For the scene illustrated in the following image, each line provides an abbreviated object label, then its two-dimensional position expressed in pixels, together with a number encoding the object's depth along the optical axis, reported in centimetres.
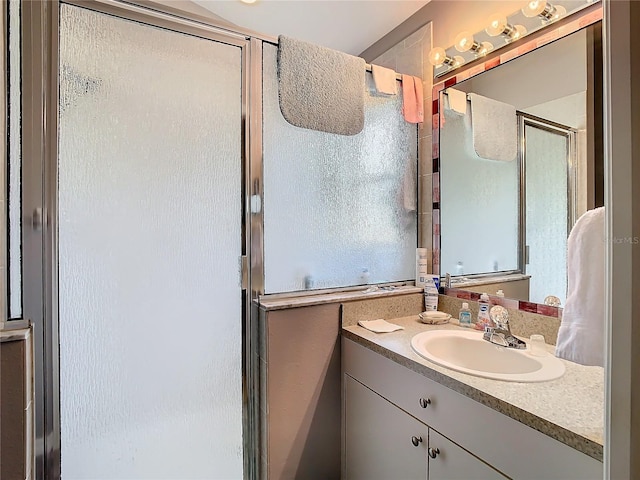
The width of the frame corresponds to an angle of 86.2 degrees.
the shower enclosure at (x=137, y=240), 110
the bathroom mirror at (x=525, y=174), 119
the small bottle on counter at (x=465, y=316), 152
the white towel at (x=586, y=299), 71
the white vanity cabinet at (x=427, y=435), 79
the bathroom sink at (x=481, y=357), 100
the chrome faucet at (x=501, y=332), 124
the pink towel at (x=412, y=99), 175
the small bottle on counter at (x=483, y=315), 144
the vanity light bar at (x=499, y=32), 127
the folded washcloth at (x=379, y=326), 144
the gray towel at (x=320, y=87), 143
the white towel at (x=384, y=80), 165
